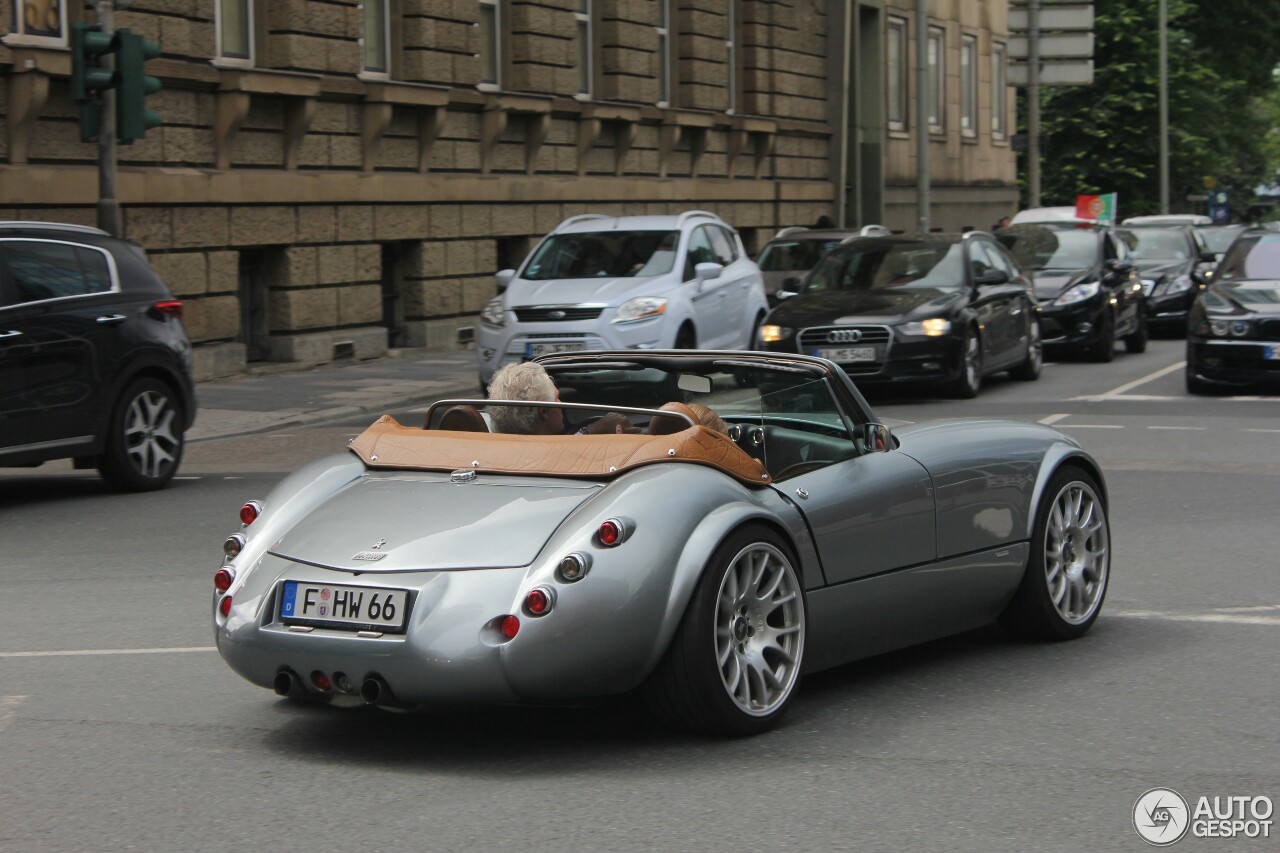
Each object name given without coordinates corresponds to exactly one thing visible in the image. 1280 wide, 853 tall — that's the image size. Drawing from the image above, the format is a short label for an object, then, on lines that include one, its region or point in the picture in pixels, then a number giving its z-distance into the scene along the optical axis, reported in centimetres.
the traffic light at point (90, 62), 1603
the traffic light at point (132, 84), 1602
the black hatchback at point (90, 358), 1168
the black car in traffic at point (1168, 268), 2855
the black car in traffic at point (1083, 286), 2305
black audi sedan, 1802
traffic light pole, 1656
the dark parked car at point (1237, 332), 1831
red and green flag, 4366
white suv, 1847
